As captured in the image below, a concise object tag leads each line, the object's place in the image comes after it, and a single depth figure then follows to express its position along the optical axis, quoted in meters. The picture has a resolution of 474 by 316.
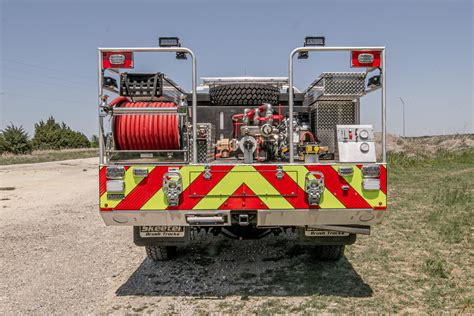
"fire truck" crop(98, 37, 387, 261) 4.22
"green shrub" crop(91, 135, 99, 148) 79.53
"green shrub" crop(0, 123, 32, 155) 46.03
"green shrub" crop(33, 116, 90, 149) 59.44
